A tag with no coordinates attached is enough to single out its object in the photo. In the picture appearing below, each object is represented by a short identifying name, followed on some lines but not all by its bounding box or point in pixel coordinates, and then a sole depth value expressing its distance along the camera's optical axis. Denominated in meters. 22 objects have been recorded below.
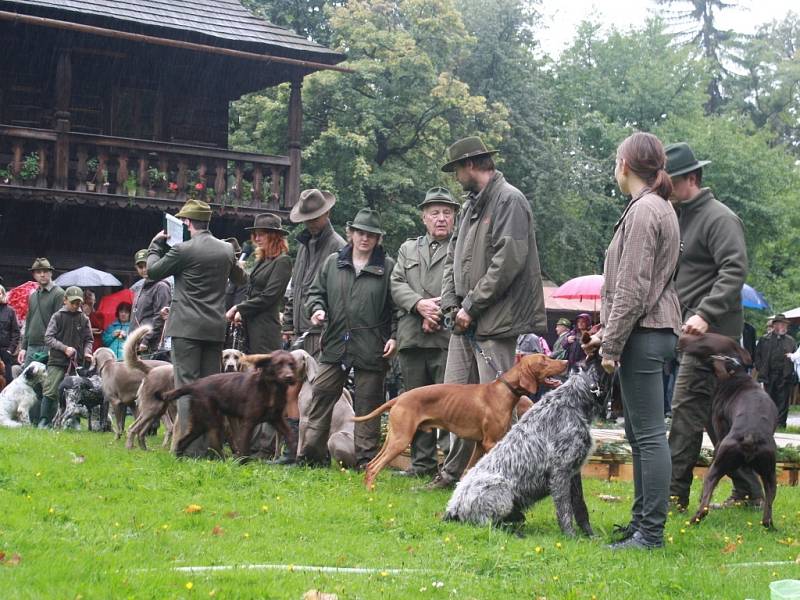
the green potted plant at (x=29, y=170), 19.12
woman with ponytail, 5.78
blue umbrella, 20.97
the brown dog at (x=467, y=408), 7.62
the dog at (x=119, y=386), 11.31
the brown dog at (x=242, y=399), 8.98
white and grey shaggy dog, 6.31
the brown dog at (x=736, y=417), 6.79
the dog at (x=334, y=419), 9.47
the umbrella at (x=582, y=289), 22.01
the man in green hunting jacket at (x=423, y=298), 8.96
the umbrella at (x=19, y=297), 18.14
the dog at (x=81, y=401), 12.84
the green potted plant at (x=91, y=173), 19.55
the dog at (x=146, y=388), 10.24
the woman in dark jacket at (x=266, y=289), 9.97
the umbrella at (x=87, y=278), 19.05
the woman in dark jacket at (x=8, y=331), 15.47
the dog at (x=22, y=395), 13.88
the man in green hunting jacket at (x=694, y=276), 7.15
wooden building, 19.38
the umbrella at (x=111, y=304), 18.28
